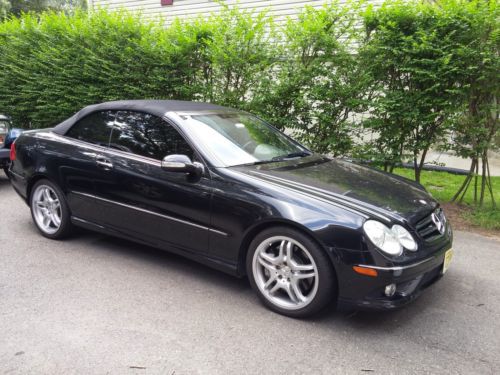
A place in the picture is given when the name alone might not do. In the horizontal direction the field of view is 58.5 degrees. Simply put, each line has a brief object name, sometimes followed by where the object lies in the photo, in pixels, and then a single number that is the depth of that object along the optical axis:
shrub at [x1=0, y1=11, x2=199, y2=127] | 7.80
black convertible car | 2.94
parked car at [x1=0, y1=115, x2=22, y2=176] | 6.84
